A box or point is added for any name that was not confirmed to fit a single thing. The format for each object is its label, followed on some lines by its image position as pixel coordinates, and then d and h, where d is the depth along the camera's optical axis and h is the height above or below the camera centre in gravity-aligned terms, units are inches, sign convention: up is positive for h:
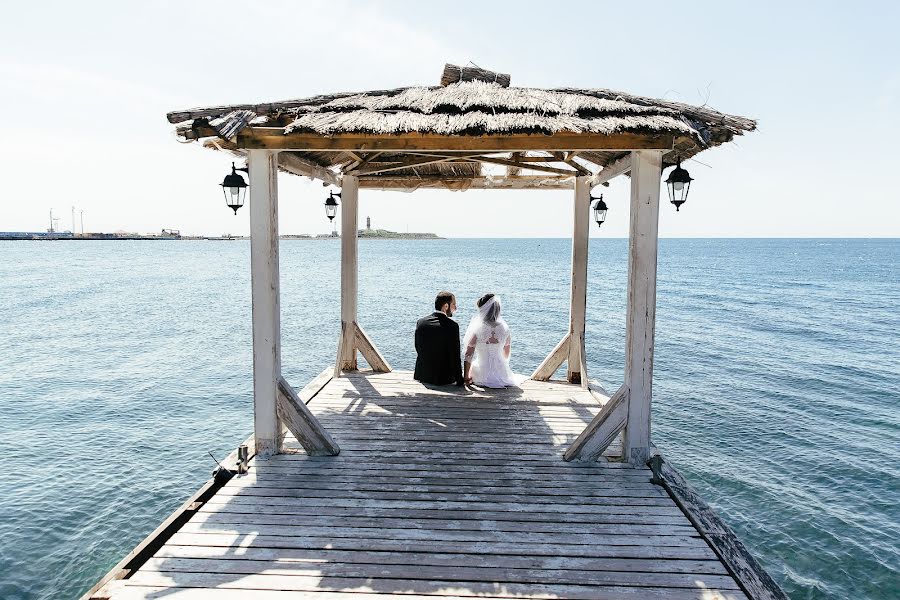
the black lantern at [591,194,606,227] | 322.3 +23.3
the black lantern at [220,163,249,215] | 203.6 +21.6
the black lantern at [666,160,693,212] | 202.1 +24.7
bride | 291.1 -52.6
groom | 291.3 -52.4
